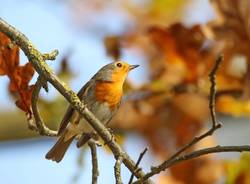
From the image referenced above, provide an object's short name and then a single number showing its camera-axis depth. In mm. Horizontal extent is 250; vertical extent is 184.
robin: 6398
